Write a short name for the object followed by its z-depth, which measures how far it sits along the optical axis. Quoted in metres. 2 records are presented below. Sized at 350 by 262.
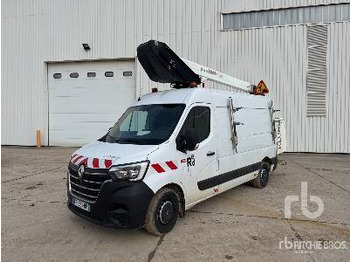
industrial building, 12.88
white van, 3.81
